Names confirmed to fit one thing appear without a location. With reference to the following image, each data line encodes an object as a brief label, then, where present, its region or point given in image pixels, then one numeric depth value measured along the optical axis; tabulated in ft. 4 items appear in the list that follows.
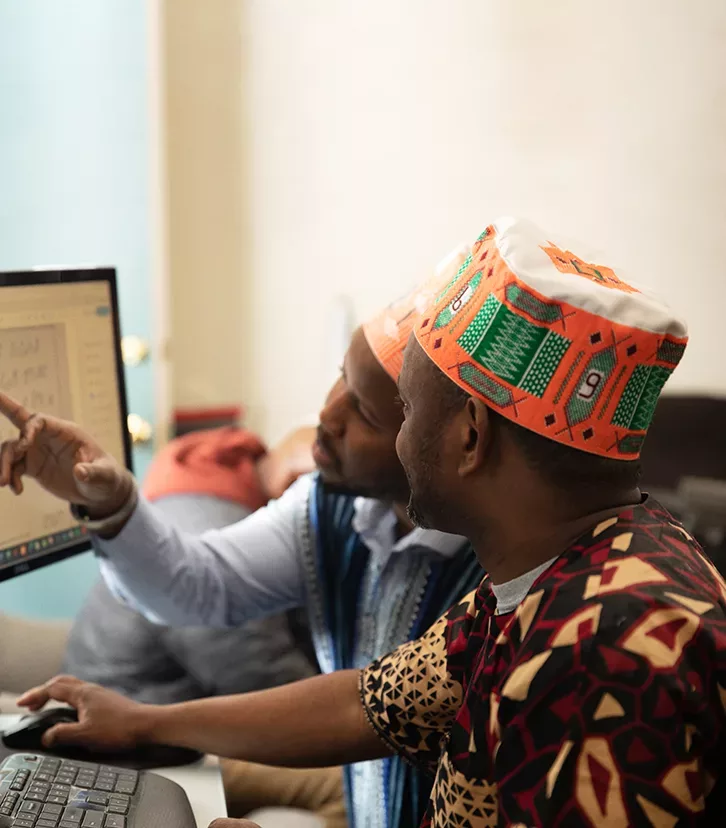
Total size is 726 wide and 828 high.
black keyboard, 2.72
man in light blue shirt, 3.77
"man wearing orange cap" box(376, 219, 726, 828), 1.98
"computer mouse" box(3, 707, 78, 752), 3.27
